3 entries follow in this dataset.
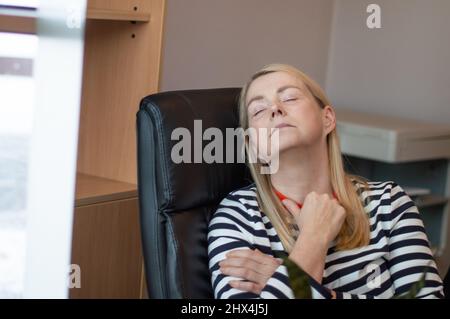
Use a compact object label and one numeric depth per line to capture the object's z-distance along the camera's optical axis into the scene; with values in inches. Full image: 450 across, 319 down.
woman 65.7
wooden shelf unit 86.5
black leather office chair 67.4
